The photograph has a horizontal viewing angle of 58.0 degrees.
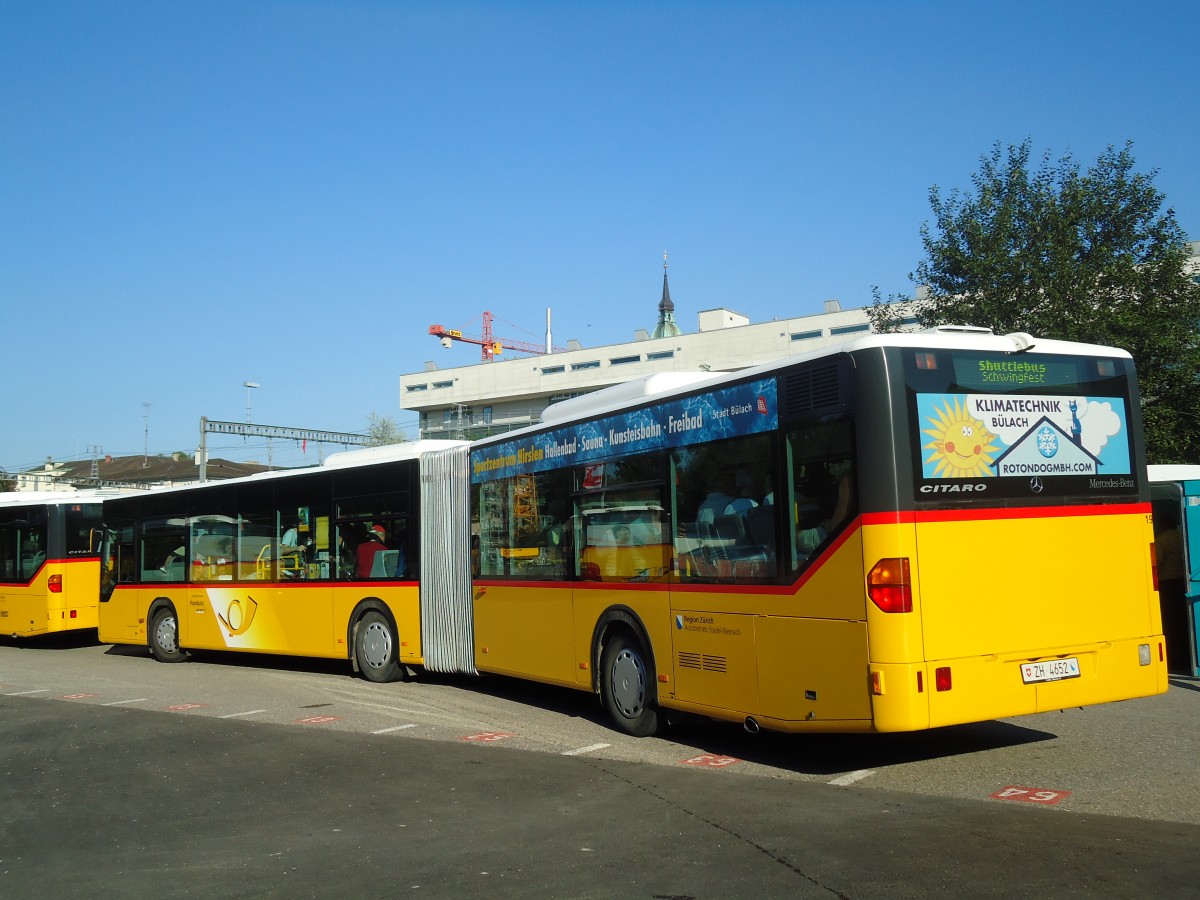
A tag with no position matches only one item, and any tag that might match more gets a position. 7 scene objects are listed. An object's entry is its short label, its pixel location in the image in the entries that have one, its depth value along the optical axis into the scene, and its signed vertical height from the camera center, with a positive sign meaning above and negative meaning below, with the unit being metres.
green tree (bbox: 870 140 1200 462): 18.44 +4.47
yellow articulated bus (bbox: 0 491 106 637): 20.72 +0.14
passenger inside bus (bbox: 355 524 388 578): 14.29 +0.12
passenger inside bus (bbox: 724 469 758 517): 8.11 +0.33
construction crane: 149.25 +29.61
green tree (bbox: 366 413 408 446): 69.56 +8.20
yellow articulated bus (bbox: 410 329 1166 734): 6.99 -0.02
